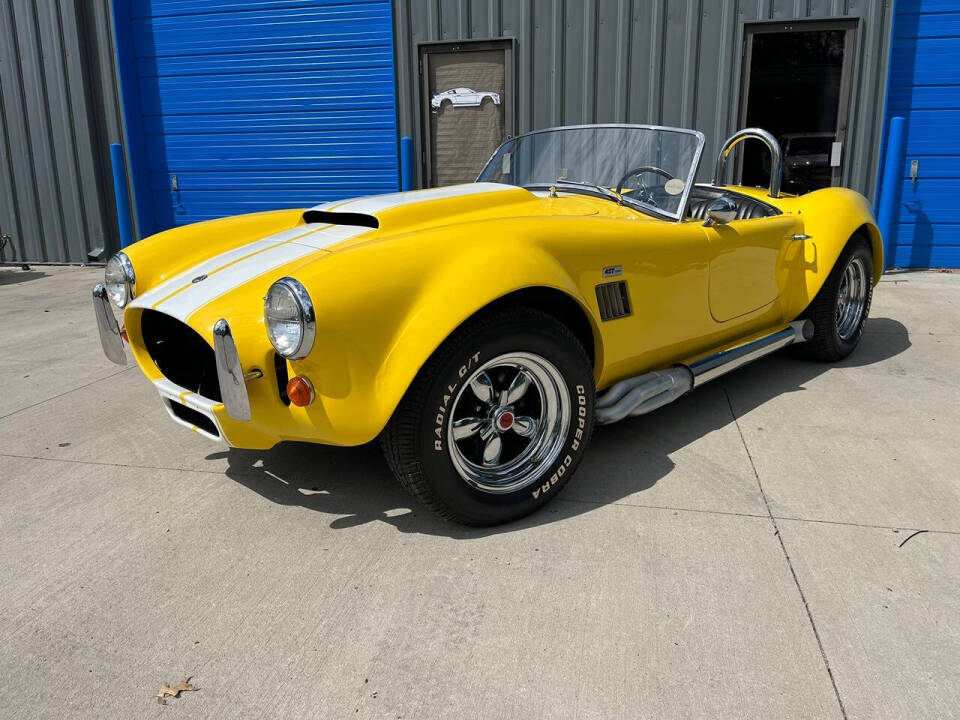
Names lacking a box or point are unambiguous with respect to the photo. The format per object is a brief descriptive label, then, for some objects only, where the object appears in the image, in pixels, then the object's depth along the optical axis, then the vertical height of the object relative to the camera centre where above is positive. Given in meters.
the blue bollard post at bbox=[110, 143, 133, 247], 9.18 -0.46
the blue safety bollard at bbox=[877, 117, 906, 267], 7.48 -0.42
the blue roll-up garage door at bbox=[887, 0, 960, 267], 7.37 +0.18
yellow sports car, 2.21 -0.55
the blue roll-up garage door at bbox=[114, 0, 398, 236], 8.60 +0.57
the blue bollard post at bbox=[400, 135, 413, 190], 8.43 -0.15
